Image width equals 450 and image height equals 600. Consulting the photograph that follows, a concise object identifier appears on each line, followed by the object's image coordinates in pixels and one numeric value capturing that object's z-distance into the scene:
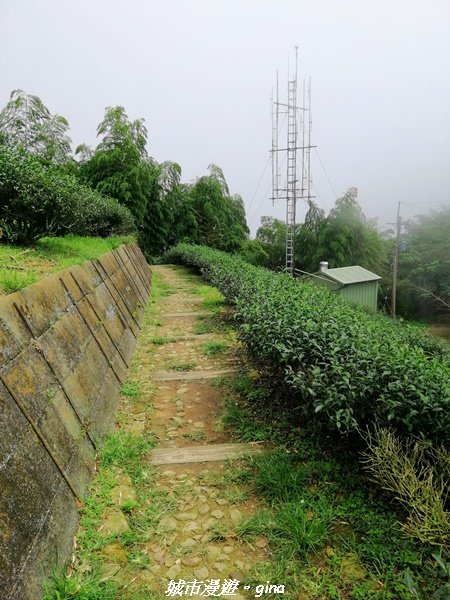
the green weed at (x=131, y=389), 4.37
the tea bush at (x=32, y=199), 5.41
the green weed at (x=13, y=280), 2.96
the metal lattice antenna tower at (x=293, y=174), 16.77
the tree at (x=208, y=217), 22.52
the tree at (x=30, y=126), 13.55
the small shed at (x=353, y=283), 16.69
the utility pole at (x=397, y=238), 18.02
